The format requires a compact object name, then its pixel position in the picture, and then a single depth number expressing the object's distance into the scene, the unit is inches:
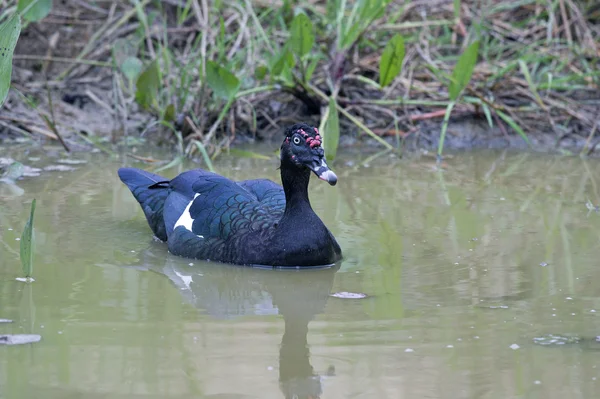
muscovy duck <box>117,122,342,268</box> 436.1
